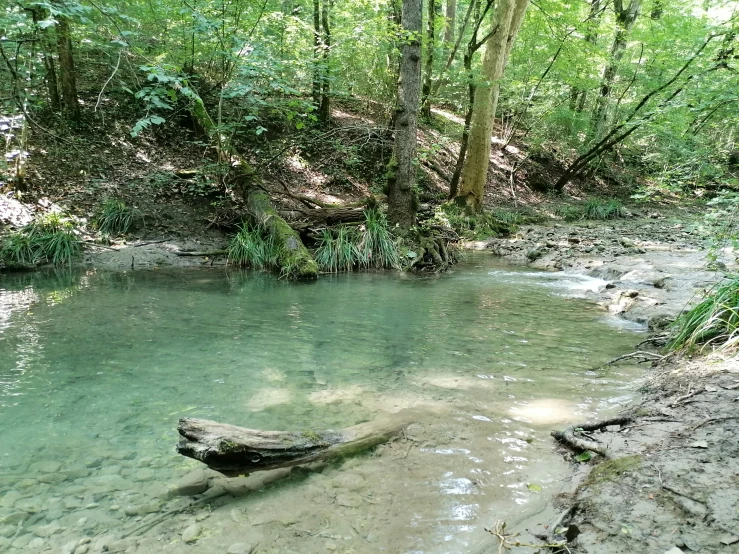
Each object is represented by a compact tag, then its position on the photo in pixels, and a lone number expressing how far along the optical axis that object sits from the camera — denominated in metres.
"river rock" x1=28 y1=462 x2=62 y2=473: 2.79
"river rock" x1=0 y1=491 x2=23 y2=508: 2.49
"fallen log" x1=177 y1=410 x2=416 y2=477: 2.58
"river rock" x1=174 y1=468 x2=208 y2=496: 2.64
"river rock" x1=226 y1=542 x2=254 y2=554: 2.18
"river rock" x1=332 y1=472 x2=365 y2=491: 2.68
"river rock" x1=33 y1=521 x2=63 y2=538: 2.30
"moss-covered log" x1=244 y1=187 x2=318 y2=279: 8.59
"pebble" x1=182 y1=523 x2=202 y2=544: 2.27
